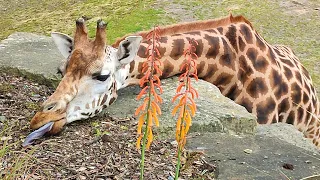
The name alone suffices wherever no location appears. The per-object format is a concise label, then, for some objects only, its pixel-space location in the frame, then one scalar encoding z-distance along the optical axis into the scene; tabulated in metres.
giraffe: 4.58
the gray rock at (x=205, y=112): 4.58
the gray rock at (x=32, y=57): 5.65
